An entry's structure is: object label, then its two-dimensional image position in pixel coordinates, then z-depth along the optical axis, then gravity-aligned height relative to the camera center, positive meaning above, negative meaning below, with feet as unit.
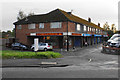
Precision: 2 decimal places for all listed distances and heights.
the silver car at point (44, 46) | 69.67 -3.42
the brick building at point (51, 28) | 80.54 +8.87
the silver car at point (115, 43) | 57.42 -1.19
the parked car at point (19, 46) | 75.95 -3.75
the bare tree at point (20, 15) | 186.03 +39.10
